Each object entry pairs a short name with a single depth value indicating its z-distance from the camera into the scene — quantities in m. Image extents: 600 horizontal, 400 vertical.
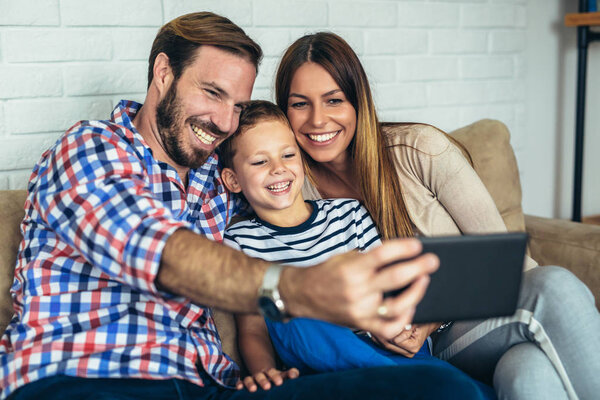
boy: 1.33
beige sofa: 1.77
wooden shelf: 2.27
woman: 1.36
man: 0.82
